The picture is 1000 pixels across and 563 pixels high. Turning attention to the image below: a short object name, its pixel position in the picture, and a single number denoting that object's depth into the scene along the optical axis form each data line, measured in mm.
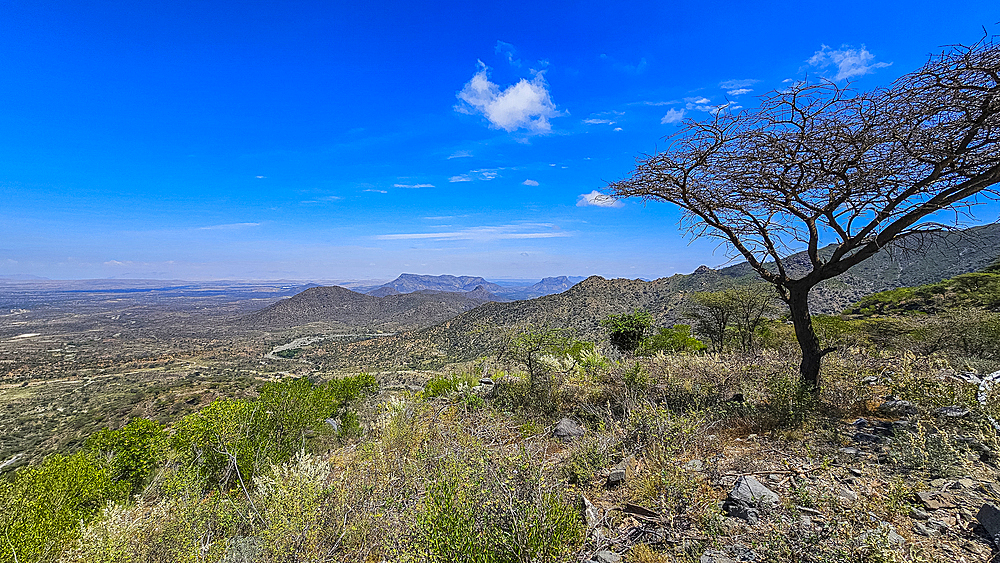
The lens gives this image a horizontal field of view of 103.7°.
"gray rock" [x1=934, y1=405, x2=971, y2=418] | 4039
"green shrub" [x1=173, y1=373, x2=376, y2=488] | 10141
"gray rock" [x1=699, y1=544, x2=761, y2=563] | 2625
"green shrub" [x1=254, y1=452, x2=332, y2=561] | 3191
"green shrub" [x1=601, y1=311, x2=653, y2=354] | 17016
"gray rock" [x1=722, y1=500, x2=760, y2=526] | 3043
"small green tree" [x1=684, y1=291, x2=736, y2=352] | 18242
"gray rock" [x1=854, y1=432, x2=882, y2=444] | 4164
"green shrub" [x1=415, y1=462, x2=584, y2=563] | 2639
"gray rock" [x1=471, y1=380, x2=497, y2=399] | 9664
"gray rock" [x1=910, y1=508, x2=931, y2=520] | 2779
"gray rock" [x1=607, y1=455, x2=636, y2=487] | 4070
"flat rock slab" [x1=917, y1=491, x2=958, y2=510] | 2879
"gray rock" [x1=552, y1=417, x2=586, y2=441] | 5998
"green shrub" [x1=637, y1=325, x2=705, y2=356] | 15060
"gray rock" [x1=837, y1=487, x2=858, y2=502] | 3096
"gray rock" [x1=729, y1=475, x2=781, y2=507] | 3200
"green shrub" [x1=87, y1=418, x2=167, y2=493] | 11852
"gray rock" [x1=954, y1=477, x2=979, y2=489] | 3053
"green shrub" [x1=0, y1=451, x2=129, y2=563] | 5027
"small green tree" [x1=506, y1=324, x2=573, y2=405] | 8499
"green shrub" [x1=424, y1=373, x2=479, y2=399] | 11753
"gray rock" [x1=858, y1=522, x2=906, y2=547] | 2467
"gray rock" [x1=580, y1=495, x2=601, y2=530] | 3328
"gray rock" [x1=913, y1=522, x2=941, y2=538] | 2617
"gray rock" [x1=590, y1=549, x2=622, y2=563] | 2883
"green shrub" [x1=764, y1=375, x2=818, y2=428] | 4877
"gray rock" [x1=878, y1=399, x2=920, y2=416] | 4641
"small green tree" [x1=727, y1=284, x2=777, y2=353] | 16922
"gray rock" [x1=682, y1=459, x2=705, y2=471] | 3889
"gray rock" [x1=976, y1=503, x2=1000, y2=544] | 2459
